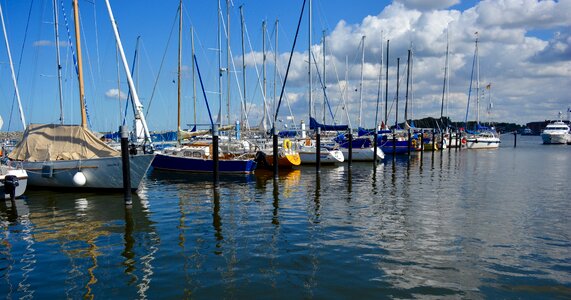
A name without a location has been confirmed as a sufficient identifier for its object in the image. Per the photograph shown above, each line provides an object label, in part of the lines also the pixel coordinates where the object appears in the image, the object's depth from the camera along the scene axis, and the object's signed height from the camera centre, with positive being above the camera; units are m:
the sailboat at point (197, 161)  28.80 -1.88
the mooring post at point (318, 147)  31.07 -0.97
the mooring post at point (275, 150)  26.31 -1.04
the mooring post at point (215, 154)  21.52 -1.07
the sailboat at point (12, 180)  17.22 -1.95
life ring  33.69 -0.82
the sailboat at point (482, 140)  70.00 -0.85
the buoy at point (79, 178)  19.80 -2.10
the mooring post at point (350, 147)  35.61 -1.13
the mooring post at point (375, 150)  39.31 -1.47
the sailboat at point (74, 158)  19.66 -1.20
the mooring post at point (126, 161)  16.61 -1.12
